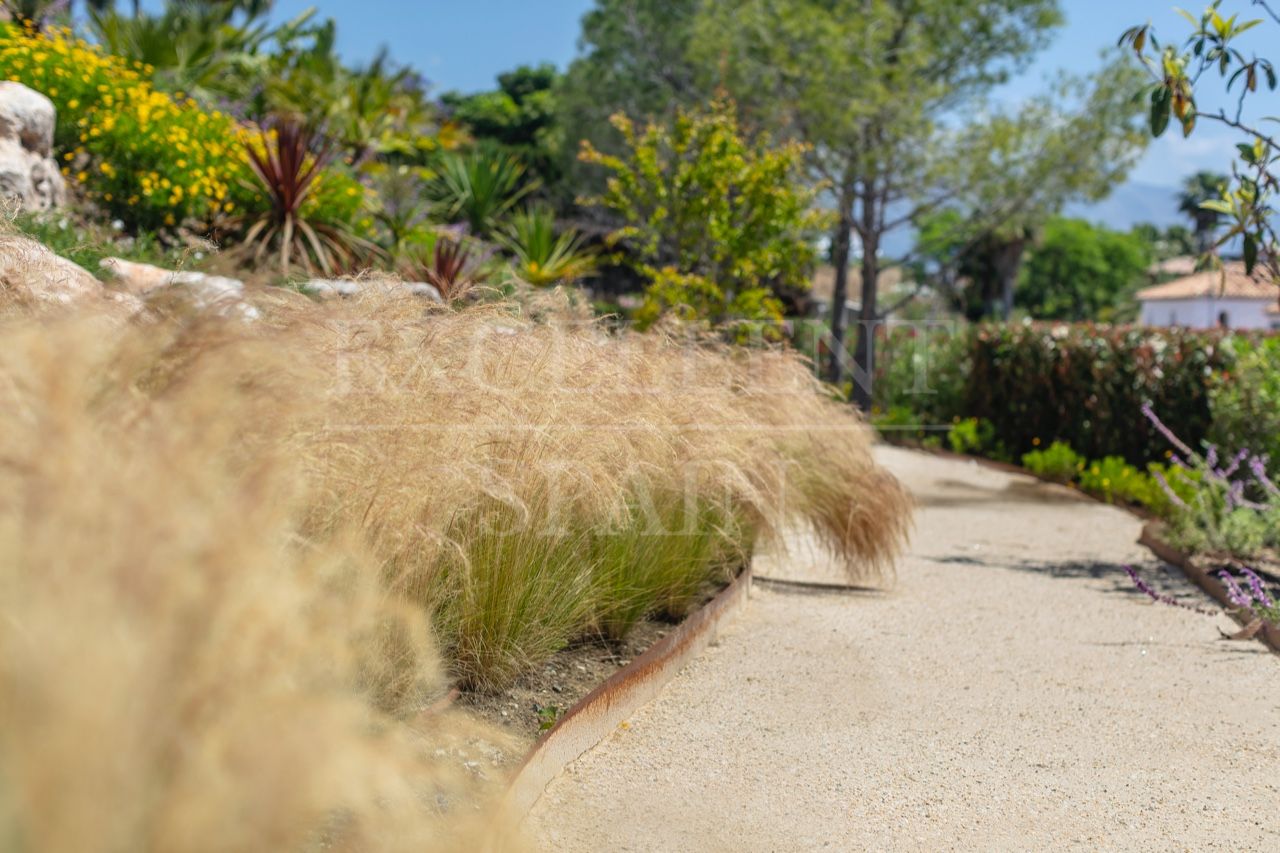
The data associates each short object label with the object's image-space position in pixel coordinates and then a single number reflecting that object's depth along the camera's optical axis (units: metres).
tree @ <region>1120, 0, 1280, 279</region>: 6.91
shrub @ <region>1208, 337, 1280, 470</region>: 9.15
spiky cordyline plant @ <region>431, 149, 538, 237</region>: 18.86
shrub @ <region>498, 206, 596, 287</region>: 14.75
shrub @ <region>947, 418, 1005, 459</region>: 15.01
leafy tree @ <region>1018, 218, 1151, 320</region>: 73.62
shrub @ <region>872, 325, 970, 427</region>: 16.36
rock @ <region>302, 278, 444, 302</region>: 4.92
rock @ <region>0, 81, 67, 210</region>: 7.93
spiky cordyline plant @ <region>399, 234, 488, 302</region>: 11.40
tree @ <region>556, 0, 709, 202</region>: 24.75
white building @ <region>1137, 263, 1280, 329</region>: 67.81
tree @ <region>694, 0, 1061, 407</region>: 19.56
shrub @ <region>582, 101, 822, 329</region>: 11.70
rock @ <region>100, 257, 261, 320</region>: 3.27
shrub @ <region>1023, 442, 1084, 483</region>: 12.67
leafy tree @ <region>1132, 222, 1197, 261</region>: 92.96
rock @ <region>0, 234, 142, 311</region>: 3.43
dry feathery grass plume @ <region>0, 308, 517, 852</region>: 1.58
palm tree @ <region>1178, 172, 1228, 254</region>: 85.75
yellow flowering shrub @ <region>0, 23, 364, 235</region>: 10.61
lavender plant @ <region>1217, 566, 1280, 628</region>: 6.07
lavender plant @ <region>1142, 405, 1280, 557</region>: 7.84
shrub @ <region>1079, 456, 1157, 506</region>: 10.82
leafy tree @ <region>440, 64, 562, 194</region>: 30.72
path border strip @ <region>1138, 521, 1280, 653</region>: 5.98
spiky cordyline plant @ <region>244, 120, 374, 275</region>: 11.44
